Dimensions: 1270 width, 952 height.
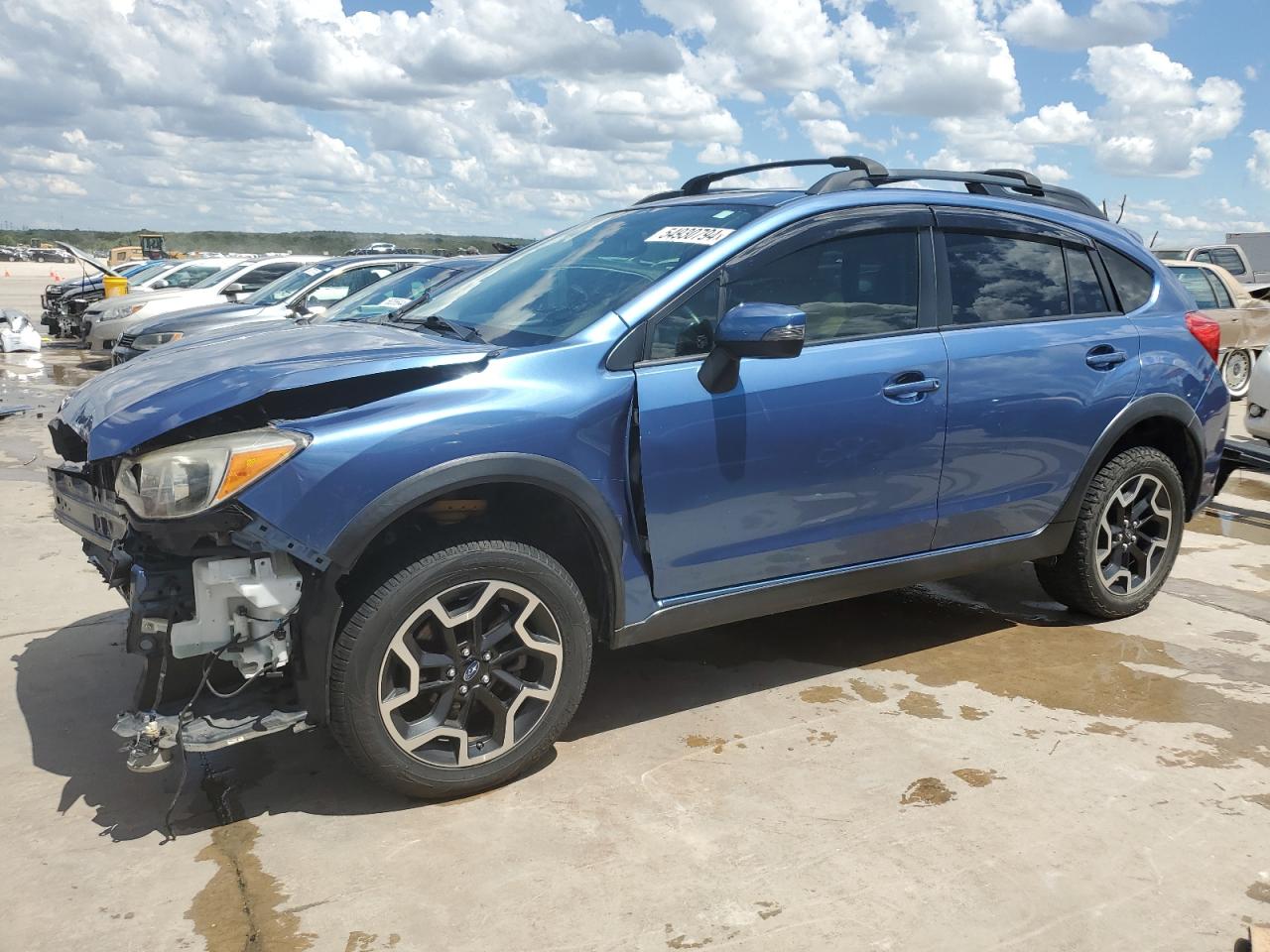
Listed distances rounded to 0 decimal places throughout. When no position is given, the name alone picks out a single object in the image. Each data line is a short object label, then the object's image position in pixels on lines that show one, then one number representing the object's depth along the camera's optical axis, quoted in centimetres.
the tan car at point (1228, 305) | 1266
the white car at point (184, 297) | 1558
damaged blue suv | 294
